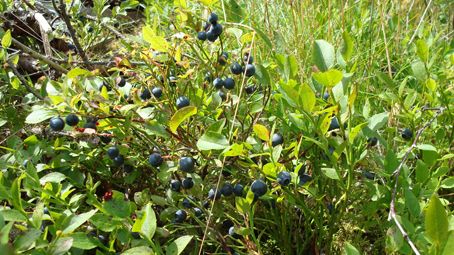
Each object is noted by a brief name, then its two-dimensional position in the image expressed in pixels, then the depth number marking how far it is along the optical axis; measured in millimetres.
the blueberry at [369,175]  268
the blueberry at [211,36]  264
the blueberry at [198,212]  256
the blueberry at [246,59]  271
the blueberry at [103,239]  239
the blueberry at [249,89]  292
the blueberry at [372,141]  262
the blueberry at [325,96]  255
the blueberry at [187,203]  249
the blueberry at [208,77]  290
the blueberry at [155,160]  243
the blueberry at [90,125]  250
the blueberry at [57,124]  247
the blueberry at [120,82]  278
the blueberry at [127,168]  278
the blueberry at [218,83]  264
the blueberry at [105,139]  269
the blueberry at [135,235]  224
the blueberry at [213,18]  262
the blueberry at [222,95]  262
